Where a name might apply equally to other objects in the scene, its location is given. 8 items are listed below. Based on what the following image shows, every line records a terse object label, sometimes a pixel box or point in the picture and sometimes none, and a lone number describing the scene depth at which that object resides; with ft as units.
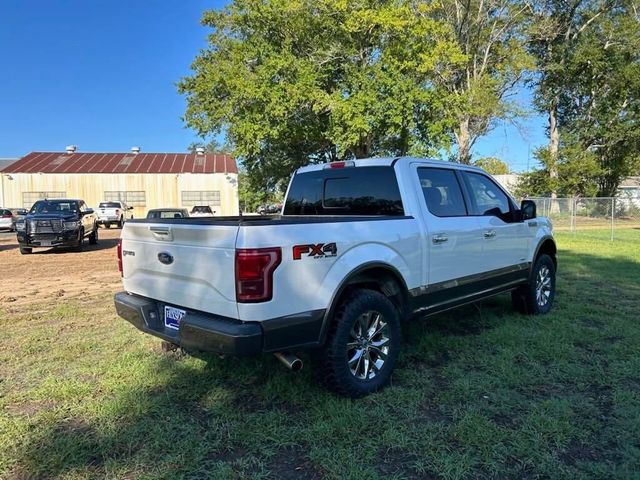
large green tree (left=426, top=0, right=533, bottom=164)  87.10
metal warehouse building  119.44
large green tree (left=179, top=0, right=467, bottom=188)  65.62
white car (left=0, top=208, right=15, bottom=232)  83.23
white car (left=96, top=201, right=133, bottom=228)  87.84
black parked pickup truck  42.09
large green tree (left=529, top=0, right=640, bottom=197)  95.04
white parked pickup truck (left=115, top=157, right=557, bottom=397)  9.82
